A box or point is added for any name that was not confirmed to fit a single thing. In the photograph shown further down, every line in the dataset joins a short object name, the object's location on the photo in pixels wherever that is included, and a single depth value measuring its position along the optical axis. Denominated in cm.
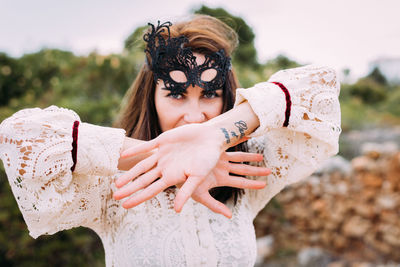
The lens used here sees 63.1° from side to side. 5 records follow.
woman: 101
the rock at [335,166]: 433
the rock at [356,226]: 406
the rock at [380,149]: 405
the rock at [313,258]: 411
